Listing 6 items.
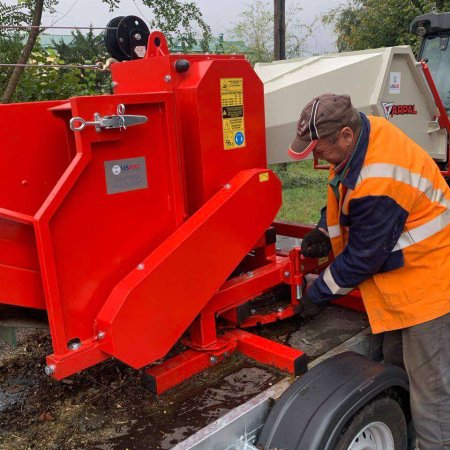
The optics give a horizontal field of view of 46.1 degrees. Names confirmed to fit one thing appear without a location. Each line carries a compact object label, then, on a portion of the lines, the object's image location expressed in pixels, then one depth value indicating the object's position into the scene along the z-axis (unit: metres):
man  2.10
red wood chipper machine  1.90
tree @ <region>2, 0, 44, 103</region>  5.46
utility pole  8.81
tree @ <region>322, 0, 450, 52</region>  16.03
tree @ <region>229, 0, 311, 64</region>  17.12
